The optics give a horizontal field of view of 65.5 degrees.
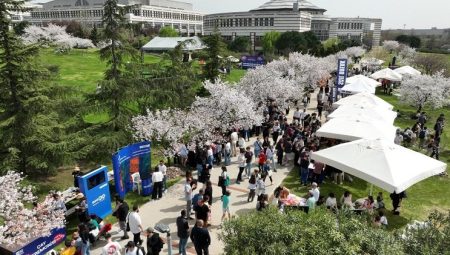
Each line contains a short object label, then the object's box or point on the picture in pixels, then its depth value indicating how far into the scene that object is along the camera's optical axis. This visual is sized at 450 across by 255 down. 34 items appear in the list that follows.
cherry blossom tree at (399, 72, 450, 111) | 29.27
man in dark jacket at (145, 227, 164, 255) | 9.91
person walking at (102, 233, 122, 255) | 9.46
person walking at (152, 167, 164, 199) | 14.70
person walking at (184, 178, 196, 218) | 13.23
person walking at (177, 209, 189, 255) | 10.61
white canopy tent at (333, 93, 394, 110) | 22.27
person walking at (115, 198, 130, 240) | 11.94
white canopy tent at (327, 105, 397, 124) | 19.25
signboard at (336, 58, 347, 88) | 31.20
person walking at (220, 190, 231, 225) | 12.73
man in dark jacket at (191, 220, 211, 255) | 10.09
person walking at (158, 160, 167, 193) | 15.19
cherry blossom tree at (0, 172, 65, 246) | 9.45
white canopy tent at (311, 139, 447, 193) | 12.39
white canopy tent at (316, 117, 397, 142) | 17.26
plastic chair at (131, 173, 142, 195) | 15.75
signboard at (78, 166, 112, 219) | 12.71
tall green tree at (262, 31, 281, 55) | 94.31
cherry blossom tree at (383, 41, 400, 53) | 99.19
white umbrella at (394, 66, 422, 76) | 42.62
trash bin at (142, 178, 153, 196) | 15.41
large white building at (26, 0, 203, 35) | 154.38
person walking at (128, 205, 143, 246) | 11.03
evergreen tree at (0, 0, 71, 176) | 14.49
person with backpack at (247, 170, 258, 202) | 14.31
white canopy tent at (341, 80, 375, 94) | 30.62
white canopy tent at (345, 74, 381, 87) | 32.12
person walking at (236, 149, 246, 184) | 16.62
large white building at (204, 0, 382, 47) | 144.25
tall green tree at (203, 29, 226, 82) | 31.66
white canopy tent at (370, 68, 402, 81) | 41.41
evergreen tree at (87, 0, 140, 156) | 18.80
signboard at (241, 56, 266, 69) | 57.03
